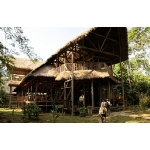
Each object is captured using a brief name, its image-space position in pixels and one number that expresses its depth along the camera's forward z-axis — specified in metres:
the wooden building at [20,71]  16.92
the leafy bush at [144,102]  11.79
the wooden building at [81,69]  11.76
